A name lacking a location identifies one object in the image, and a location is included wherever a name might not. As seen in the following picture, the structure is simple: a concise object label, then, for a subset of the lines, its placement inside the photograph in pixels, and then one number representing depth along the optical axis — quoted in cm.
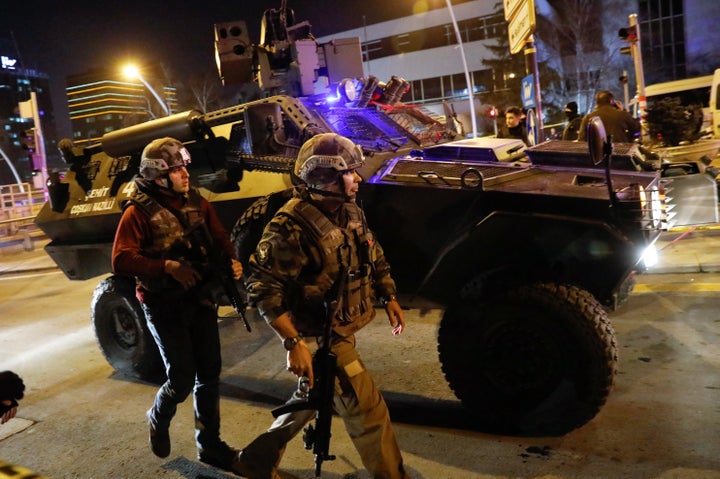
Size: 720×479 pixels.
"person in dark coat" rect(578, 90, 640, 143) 709
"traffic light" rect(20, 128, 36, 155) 1847
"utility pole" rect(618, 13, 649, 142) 1259
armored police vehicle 336
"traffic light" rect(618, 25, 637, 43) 1265
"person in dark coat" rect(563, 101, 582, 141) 829
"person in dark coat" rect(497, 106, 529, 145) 786
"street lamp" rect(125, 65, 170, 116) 2072
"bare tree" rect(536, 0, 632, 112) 3206
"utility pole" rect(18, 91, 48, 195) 1877
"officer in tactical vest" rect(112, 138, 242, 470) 319
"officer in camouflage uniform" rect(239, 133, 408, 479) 256
